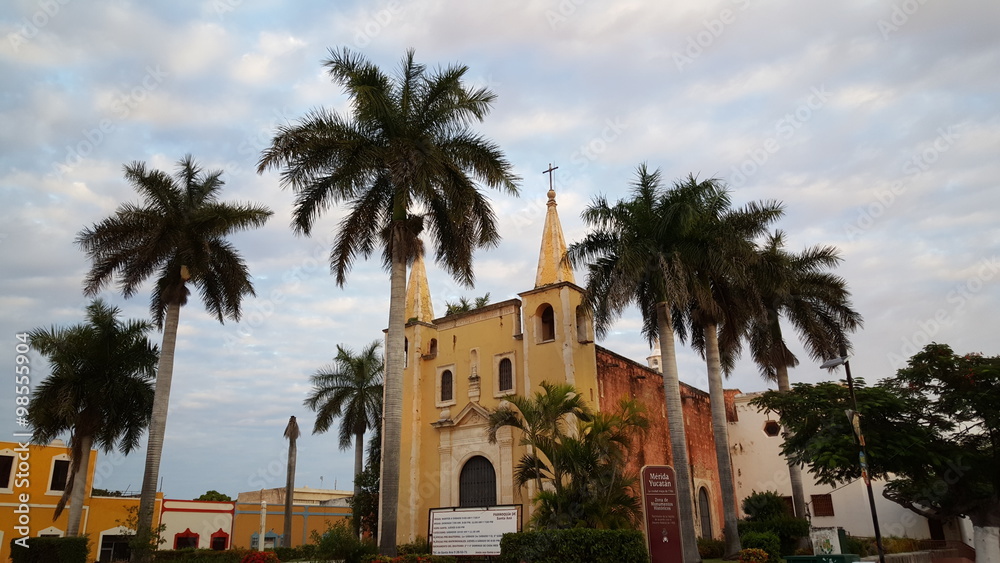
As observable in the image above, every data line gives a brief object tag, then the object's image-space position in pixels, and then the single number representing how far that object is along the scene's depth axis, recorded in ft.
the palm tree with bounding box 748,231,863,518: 79.82
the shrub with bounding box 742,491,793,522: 85.18
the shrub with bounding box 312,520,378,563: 53.16
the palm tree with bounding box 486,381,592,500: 67.31
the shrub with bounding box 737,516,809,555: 77.97
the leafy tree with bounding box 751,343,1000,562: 56.54
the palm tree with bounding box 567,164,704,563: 67.87
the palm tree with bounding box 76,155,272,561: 72.79
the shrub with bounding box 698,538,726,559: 86.38
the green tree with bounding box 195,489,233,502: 158.40
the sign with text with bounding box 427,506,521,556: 59.93
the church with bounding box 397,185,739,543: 84.48
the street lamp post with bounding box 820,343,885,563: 51.08
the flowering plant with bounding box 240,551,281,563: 53.06
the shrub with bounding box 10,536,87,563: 66.74
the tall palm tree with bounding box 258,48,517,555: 58.39
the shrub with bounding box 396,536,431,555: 81.62
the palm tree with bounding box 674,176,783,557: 69.92
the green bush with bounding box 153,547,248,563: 74.18
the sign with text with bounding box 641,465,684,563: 59.36
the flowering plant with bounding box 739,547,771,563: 58.74
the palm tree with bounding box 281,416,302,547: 111.04
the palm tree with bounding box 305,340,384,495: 119.65
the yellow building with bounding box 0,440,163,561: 99.76
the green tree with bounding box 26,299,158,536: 77.56
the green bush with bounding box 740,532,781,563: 71.36
